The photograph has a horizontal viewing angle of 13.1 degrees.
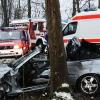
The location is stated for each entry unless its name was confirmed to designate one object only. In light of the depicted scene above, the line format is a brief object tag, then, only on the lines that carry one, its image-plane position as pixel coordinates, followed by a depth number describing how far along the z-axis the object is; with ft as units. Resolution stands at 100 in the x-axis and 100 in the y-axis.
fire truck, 102.13
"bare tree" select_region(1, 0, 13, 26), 154.40
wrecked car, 34.14
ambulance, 73.61
